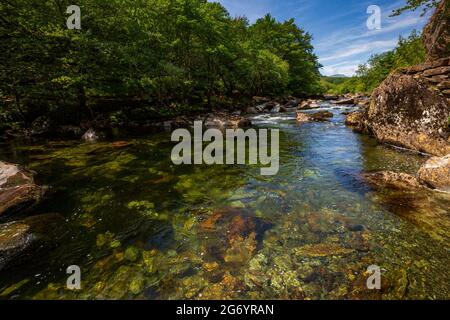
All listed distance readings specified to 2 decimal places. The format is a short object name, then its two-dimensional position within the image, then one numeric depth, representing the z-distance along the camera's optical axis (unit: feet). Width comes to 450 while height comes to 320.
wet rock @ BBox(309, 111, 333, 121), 56.85
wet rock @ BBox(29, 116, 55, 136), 49.16
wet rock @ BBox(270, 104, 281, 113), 89.06
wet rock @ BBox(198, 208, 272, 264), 11.90
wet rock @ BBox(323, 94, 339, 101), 146.76
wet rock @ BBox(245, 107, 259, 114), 86.28
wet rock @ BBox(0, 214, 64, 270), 11.76
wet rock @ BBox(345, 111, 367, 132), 38.22
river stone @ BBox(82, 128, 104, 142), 43.73
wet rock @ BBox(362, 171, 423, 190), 17.72
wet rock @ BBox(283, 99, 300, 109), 105.50
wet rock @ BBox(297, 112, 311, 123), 57.57
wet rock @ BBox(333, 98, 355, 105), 97.68
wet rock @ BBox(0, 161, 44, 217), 16.40
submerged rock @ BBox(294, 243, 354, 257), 11.43
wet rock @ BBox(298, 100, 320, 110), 92.97
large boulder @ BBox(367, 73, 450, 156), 24.66
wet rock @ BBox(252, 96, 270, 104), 110.33
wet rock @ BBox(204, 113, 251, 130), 54.64
